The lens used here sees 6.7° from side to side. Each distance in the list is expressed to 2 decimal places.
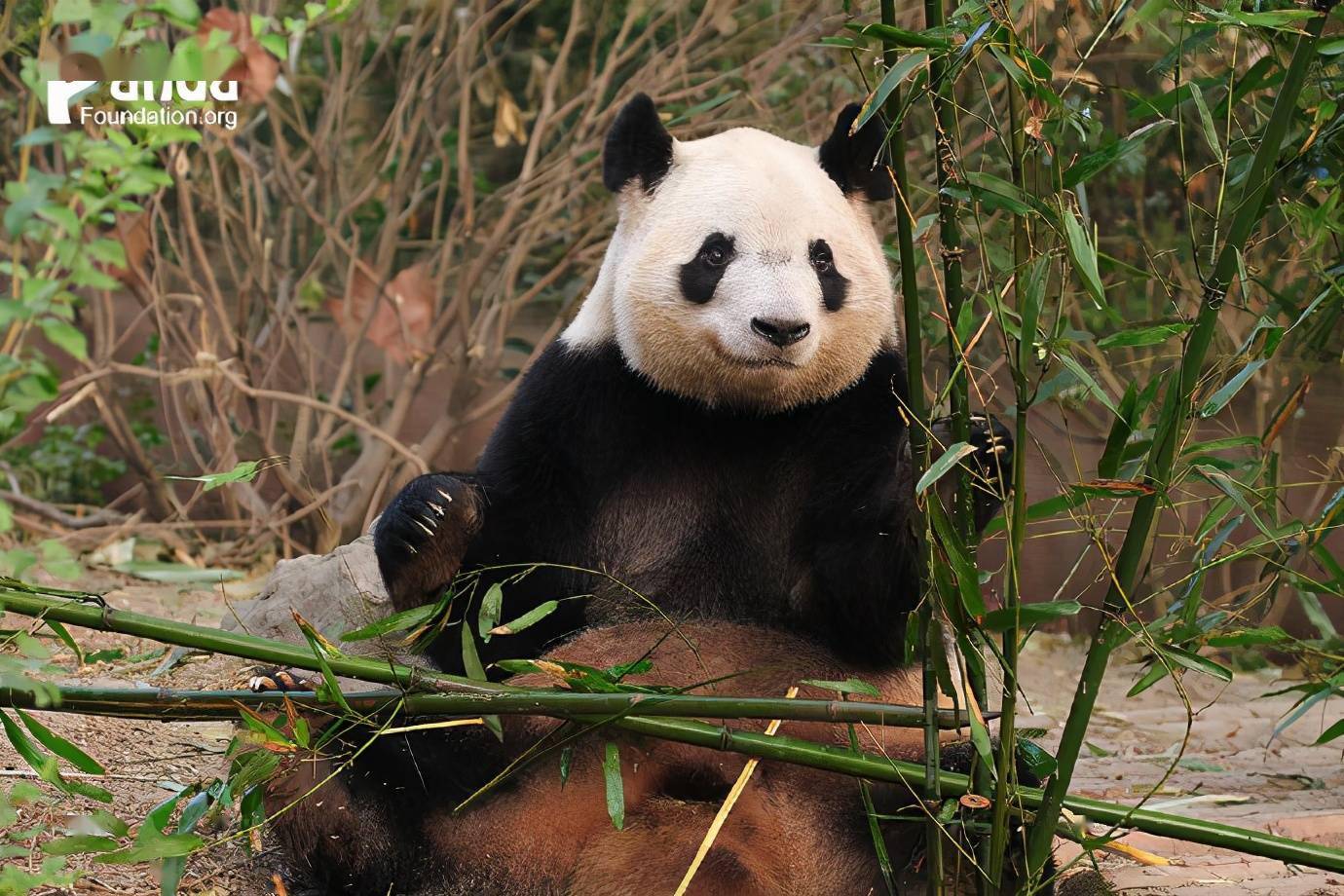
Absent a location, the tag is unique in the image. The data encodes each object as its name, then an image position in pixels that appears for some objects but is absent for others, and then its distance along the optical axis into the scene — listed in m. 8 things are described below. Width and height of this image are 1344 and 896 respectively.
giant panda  12.91
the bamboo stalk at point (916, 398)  12.52
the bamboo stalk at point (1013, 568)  12.47
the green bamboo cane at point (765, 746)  12.54
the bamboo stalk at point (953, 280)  12.50
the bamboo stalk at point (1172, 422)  12.40
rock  13.71
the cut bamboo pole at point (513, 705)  12.62
